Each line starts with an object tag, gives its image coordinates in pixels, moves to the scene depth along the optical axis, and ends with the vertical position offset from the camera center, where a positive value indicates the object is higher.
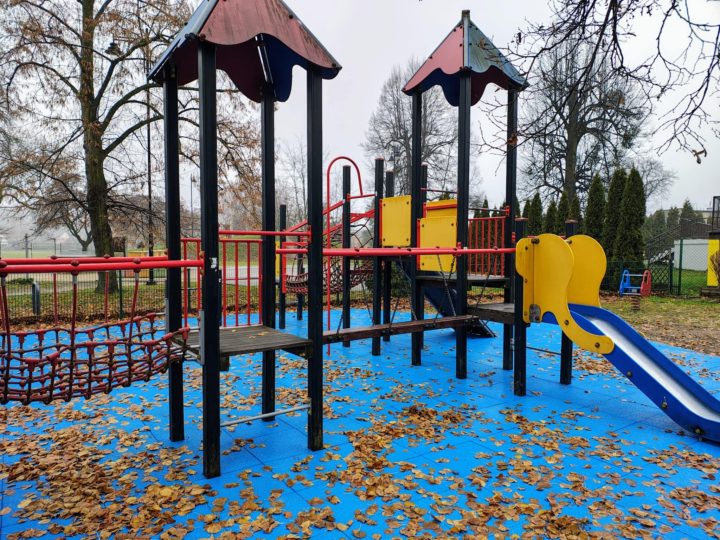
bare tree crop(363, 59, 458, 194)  21.91 +5.88
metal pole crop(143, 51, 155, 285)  12.94 +2.70
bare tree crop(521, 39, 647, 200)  21.03 +4.26
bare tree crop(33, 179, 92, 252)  12.62 +1.24
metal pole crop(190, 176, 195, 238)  15.17 +2.37
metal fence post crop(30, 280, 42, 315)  9.95 -0.97
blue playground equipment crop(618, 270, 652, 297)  13.38 -1.04
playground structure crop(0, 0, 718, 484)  2.98 -0.09
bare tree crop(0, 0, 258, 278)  12.02 +4.11
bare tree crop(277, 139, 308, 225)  24.52 +4.17
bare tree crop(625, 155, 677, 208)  25.69 +4.17
